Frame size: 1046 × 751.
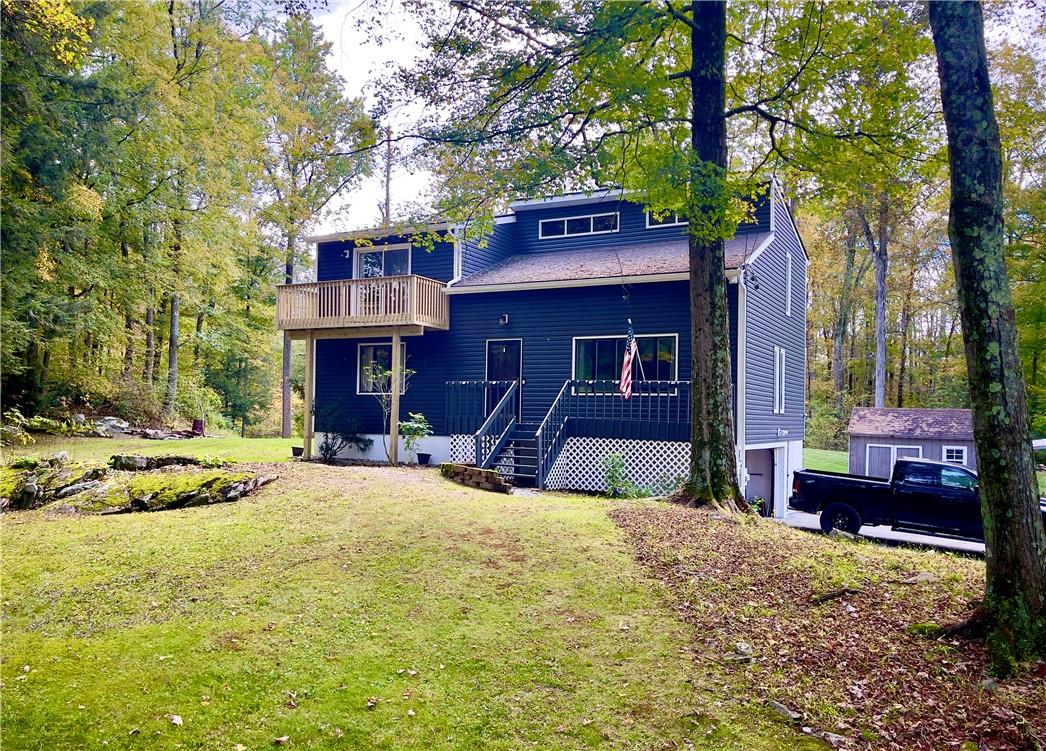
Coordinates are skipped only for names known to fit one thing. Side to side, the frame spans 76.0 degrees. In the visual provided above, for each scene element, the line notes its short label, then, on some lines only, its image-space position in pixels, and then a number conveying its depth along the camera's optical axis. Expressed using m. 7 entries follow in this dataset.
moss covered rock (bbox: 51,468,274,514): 9.35
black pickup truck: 11.55
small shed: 20.33
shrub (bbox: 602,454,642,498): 12.34
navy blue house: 14.09
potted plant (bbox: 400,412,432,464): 15.25
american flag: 13.16
